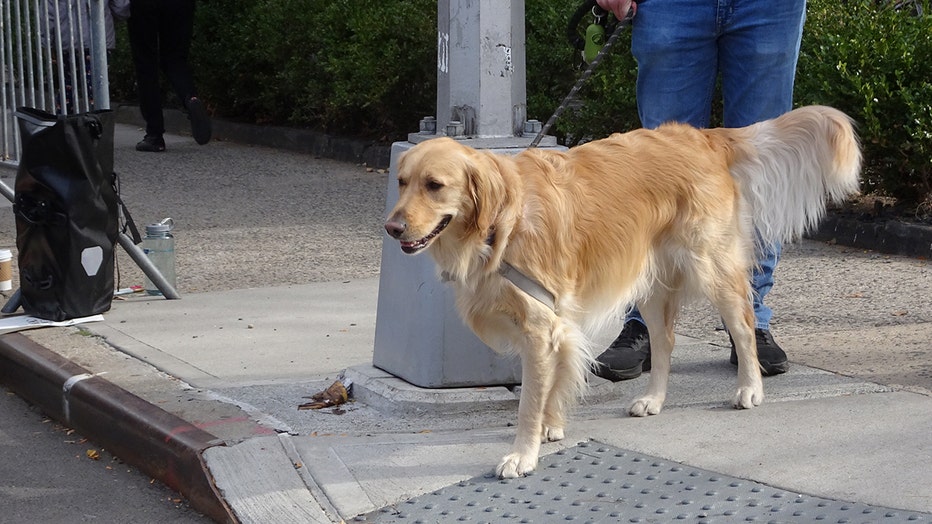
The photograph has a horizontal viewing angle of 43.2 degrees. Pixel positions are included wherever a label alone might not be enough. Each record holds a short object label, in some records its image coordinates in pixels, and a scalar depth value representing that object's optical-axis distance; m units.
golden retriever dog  3.81
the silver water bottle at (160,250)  6.77
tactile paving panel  3.49
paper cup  6.66
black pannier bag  5.84
